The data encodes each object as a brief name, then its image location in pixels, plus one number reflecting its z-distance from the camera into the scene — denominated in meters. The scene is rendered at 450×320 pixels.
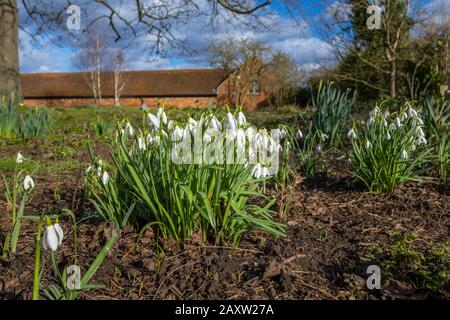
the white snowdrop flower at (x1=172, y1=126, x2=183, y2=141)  2.29
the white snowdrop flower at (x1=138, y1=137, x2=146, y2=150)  2.56
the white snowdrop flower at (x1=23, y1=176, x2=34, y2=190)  2.70
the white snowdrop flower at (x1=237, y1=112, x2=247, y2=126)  2.41
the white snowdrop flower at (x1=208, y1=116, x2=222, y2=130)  2.40
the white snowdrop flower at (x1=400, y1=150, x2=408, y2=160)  3.41
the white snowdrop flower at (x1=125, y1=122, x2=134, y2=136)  2.58
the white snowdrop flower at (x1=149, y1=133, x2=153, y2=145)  2.57
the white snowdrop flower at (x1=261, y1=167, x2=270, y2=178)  2.56
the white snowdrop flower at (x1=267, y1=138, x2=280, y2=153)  2.68
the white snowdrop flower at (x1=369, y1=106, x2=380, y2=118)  3.73
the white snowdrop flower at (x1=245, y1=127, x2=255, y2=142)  2.41
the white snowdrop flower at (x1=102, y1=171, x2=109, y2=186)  2.53
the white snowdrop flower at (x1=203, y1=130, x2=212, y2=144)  2.32
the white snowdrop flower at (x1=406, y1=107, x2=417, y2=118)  3.77
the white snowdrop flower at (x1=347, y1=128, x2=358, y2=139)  3.62
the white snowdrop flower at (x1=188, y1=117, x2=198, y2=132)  2.34
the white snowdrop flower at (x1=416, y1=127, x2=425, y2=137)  3.77
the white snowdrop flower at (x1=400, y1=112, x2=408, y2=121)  3.74
